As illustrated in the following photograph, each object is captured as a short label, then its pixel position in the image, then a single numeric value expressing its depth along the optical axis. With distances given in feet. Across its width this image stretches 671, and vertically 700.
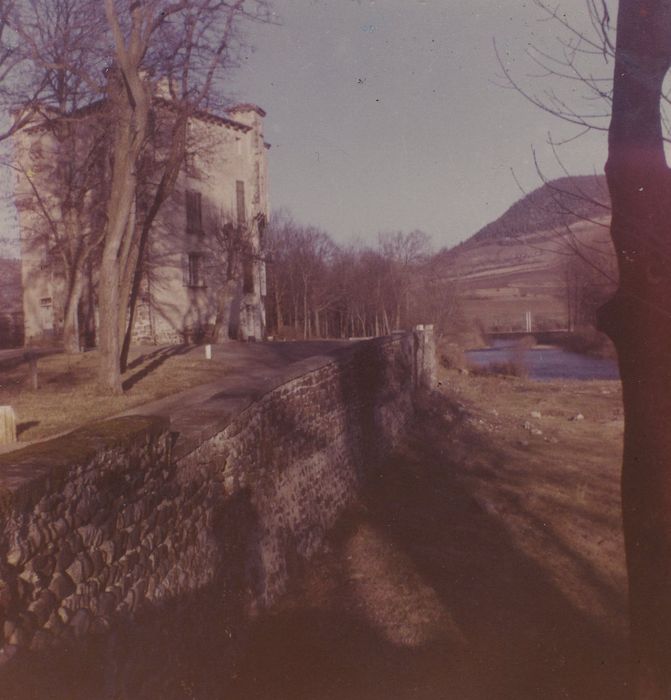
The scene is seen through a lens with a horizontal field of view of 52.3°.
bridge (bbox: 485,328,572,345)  169.58
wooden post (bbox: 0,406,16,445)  25.27
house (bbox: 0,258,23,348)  99.25
